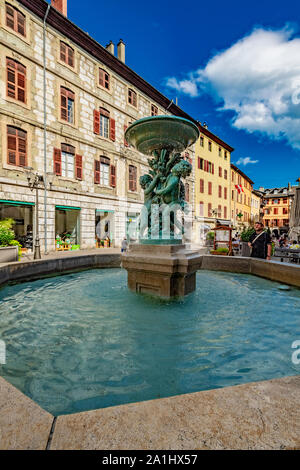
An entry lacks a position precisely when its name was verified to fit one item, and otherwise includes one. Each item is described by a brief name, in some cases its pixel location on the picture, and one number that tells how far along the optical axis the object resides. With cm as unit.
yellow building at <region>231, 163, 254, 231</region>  3441
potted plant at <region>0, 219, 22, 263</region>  739
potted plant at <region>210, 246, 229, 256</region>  986
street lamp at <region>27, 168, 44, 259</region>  927
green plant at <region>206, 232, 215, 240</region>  1434
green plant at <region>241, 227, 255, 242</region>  1015
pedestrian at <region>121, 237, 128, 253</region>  1202
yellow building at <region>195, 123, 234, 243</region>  2628
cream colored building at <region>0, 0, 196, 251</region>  1141
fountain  442
